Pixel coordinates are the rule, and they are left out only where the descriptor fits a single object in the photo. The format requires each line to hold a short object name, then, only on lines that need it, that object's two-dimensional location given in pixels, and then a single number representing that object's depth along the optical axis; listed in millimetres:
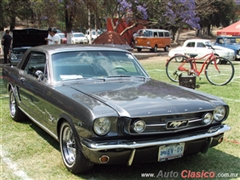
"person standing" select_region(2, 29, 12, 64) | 17641
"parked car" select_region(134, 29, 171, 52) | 28375
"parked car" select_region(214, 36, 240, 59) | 20936
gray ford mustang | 3285
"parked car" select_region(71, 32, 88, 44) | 36206
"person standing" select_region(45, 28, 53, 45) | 12039
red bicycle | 10211
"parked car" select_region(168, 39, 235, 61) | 19391
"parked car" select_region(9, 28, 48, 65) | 13508
